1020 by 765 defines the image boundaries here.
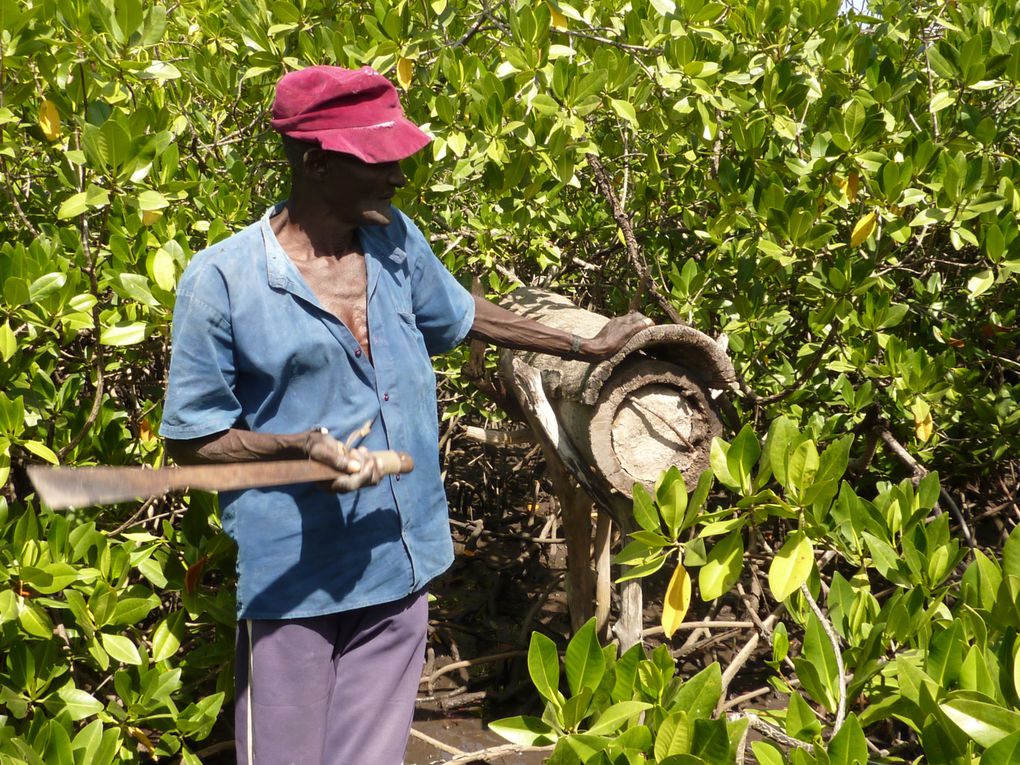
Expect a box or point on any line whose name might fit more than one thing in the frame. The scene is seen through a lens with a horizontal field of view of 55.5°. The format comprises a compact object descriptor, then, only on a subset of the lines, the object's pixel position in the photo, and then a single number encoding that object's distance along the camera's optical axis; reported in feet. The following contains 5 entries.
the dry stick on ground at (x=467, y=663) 12.93
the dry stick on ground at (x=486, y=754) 6.92
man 6.19
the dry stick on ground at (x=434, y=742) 9.34
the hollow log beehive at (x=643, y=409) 7.92
